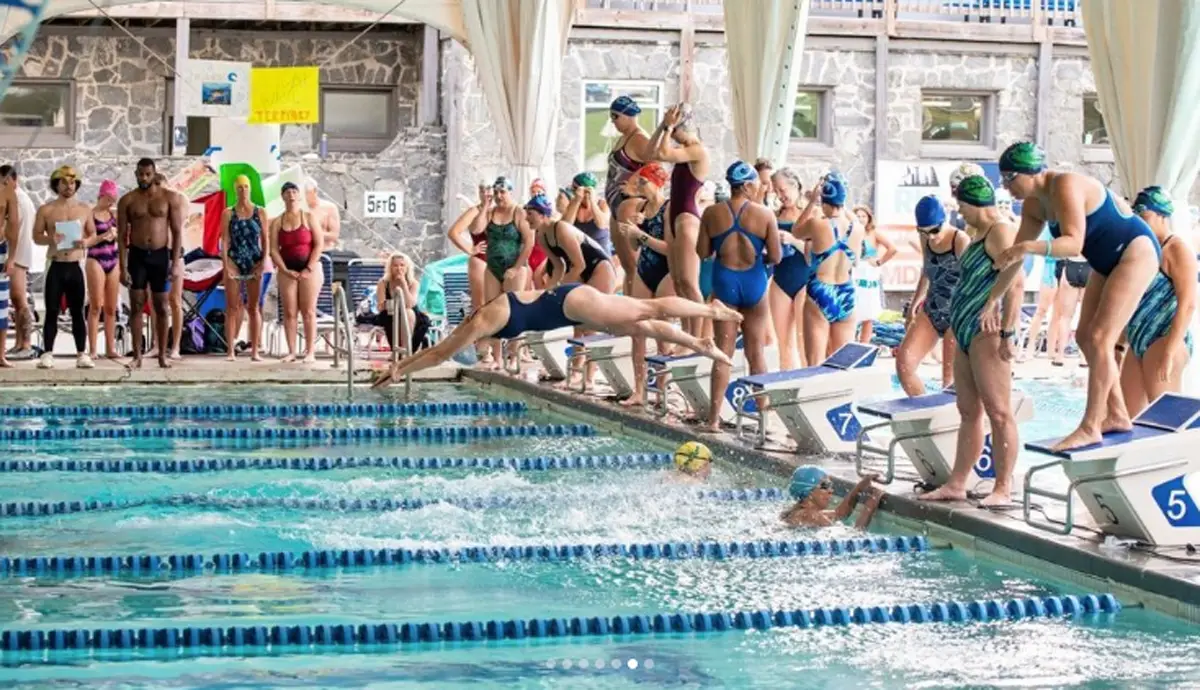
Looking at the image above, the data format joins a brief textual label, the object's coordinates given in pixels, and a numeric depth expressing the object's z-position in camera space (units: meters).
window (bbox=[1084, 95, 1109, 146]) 22.59
